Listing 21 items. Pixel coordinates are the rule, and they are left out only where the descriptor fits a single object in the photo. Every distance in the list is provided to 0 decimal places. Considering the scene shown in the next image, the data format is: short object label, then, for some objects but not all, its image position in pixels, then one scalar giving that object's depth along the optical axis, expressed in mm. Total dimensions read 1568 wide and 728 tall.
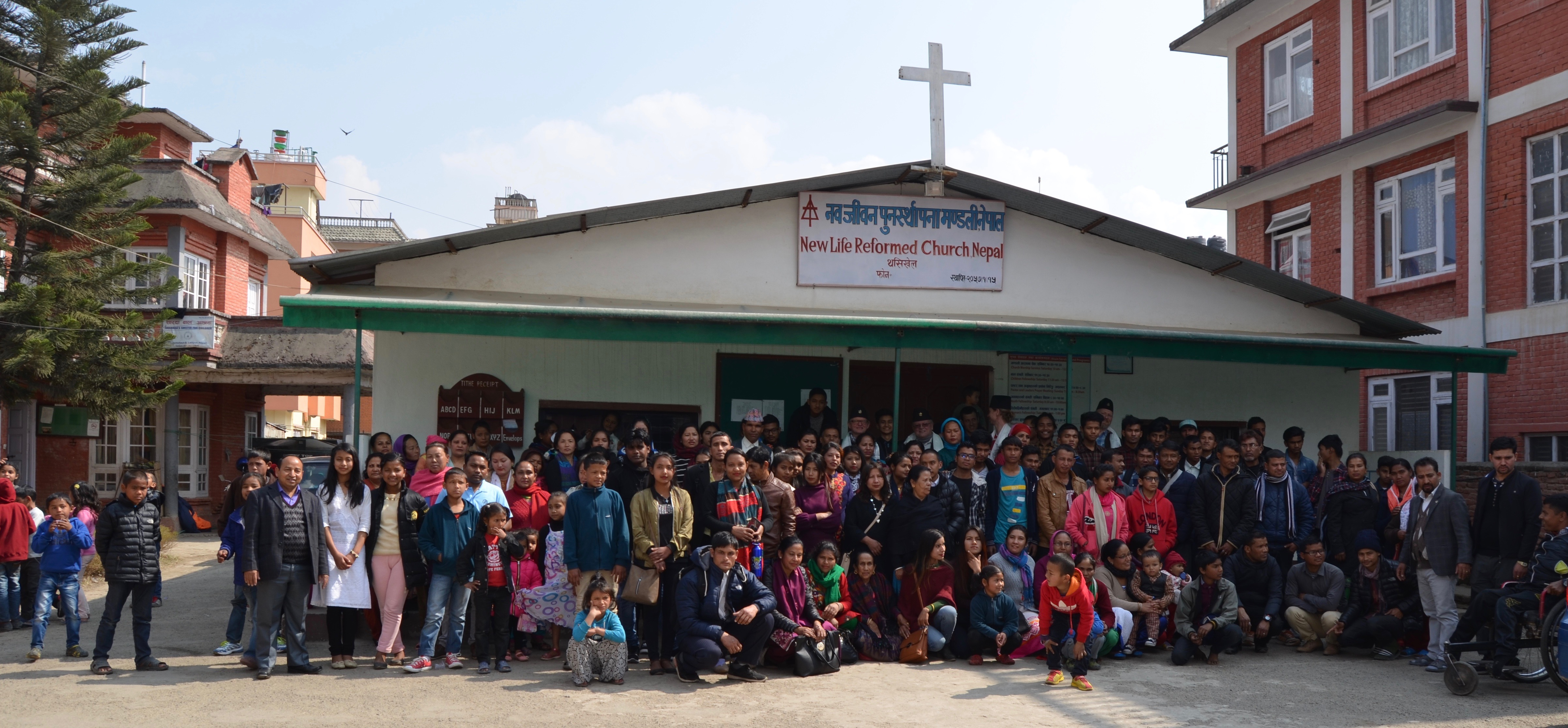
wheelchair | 7586
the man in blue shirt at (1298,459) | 10875
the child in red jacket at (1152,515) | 9578
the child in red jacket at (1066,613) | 8102
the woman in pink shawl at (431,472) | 8812
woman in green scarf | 8758
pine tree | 17609
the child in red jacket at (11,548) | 10188
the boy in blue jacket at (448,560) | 8242
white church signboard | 12188
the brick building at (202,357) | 20906
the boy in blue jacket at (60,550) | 9133
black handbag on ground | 8219
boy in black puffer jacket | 8203
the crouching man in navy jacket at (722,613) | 7945
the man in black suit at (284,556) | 8000
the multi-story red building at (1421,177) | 14117
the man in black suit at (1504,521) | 8539
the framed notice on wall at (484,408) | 11461
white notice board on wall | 13031
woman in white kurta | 8273
